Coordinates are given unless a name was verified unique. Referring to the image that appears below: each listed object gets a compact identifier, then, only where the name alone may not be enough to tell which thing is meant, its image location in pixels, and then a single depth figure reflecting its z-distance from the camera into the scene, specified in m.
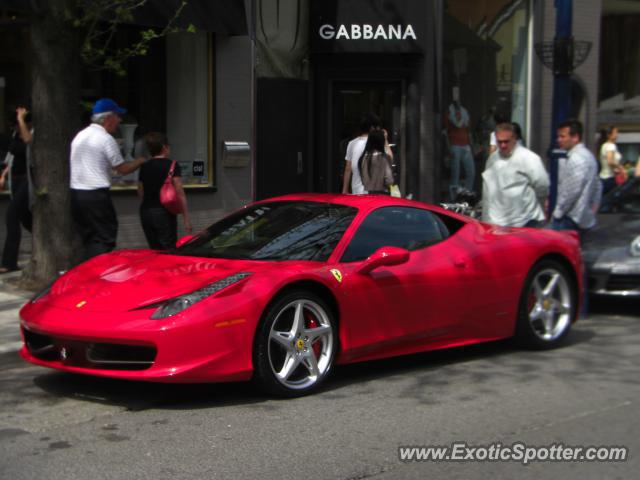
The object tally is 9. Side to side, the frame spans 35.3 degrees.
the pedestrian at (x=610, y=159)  15.82
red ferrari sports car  5.94
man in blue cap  9.35
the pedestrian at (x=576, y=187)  9.61
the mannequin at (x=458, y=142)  16.11
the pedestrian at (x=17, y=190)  10.87
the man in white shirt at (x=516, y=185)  9.59
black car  9.36
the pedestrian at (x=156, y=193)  9.57
